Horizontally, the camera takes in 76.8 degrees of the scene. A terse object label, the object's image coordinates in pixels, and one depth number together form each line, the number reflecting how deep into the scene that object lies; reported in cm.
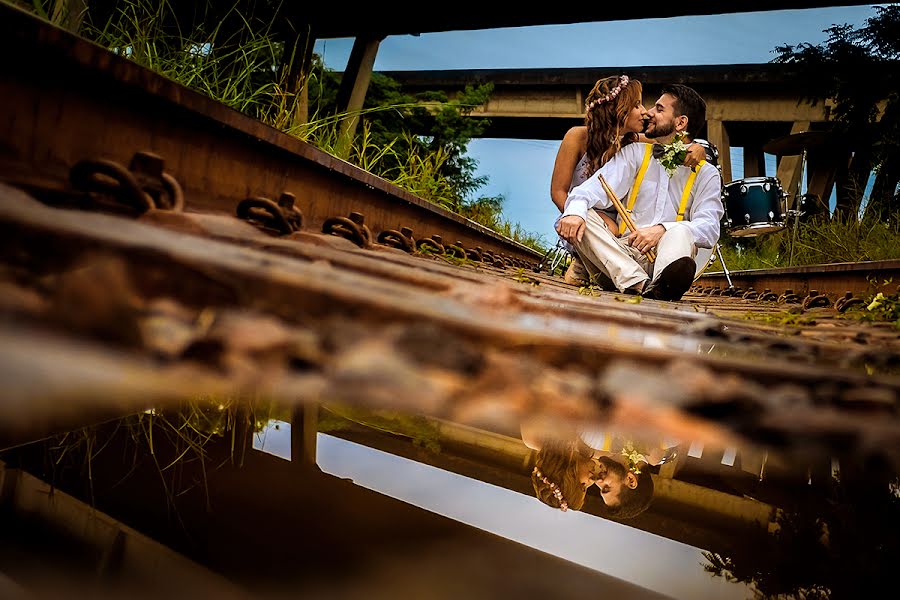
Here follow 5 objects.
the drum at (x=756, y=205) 700
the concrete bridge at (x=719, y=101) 1038
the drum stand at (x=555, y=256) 500
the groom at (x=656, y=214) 279
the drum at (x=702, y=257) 338
